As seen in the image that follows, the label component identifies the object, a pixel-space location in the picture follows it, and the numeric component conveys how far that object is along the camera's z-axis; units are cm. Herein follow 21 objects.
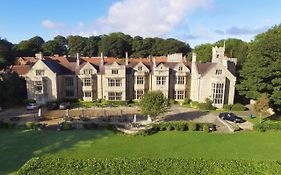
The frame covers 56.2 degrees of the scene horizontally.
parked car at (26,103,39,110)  4695
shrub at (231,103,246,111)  4766
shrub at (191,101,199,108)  4974
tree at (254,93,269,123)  3778
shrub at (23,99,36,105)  5038
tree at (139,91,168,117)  3747
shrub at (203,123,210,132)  3488
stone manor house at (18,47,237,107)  5044
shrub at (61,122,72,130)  3544
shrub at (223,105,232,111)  4836
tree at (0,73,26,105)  4828
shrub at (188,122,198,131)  3531
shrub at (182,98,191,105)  5266
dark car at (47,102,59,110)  4751
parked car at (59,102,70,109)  4725
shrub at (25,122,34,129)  3578
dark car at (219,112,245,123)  3919
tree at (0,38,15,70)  5403
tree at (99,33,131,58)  11212
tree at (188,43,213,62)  8201
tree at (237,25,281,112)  4138
